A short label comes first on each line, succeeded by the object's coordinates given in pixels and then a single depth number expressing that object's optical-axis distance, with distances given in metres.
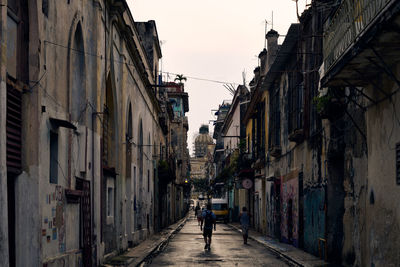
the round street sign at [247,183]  38.31
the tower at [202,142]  193.88
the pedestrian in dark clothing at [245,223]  26.38
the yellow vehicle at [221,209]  56.00
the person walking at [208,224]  23.30
